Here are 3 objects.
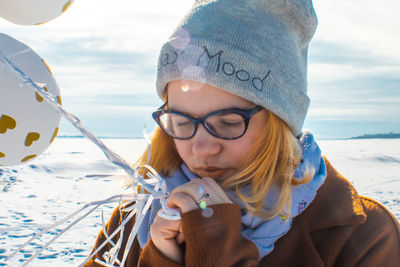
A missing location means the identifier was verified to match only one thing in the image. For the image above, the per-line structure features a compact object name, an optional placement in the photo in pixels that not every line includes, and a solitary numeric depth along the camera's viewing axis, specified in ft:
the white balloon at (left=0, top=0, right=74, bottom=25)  2.13
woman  2.48
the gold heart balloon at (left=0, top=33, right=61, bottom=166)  2.14
